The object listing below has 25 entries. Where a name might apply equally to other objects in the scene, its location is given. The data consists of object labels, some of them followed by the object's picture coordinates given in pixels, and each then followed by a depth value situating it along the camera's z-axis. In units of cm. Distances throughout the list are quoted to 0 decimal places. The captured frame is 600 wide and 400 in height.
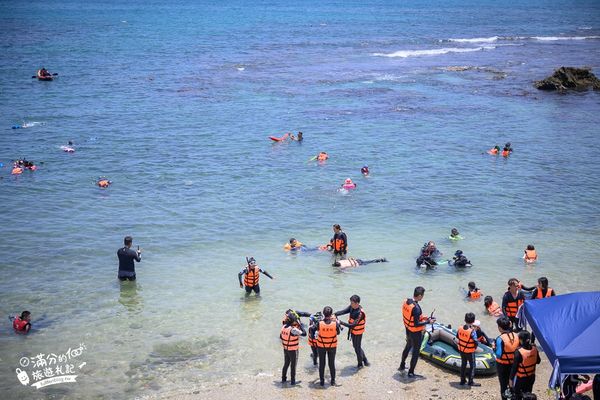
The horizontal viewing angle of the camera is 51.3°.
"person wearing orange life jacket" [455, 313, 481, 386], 1386
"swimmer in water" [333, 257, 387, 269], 2227
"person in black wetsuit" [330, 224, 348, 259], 2252
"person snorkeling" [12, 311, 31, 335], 1752
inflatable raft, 1473
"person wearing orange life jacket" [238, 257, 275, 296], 1911
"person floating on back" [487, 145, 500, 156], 3659
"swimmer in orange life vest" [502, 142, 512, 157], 3625
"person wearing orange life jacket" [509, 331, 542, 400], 1228
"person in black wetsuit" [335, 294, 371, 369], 1441
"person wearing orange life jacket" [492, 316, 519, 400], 1266
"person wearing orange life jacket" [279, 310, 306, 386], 1402
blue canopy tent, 1152
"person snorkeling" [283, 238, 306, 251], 2377
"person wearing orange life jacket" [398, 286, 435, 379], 1400
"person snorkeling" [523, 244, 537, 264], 2245
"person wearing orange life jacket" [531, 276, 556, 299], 1526
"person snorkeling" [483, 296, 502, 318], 1820
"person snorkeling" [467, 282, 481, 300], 1945
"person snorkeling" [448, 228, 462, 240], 2453
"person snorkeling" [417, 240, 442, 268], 2211
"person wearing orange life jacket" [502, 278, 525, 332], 1513
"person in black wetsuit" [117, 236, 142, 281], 2019
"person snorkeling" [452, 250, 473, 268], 2211
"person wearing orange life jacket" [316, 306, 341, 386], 1384
